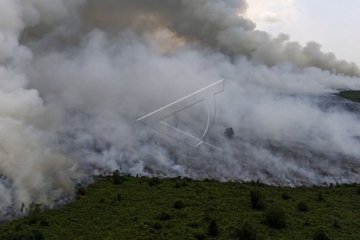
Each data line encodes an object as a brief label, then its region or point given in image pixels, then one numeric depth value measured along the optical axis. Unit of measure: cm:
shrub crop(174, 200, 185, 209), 9238
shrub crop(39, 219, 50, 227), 8319
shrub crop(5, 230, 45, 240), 7473
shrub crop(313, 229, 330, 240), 7725
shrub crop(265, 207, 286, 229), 8364
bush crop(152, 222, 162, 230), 8162
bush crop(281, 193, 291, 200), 10250
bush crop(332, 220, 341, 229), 8500
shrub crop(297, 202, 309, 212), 9425
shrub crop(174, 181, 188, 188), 10642
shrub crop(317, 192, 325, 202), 10269
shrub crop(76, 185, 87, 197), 9969
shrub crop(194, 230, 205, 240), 7725
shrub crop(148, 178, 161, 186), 10745
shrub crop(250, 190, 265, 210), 9384
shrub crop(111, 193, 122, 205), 9521
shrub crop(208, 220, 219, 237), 7848
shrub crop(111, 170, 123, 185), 10688
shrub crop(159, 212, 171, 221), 8575
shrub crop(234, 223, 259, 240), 7669
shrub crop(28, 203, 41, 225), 8388
